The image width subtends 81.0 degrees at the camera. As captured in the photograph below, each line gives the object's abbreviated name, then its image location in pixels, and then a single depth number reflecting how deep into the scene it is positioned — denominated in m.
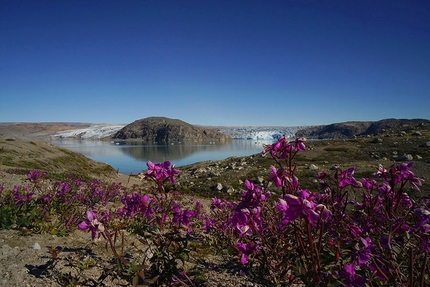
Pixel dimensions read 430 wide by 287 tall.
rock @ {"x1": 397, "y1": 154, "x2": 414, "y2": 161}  19.40
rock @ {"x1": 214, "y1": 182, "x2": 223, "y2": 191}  16.38
